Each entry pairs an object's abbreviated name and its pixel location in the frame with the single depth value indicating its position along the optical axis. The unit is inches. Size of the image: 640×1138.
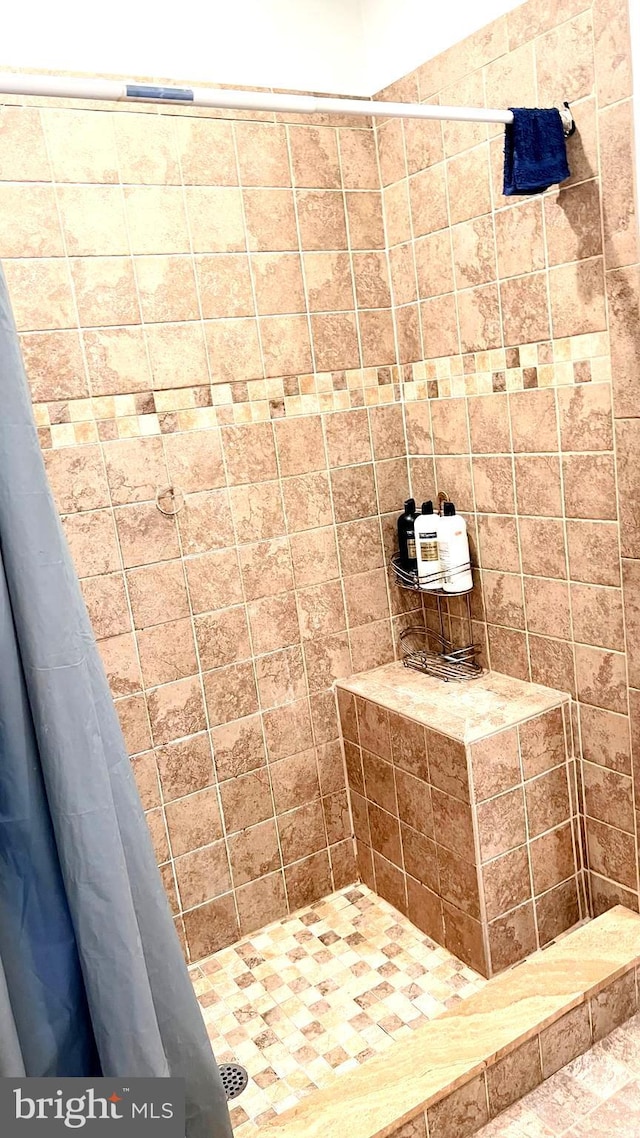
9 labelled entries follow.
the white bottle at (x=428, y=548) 87.4
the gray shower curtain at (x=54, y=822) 37.2
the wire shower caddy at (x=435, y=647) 88.7
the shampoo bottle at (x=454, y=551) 86.3
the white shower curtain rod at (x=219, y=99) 46.1
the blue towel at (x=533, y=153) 65.4
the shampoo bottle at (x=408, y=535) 91.9
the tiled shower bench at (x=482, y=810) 75.4
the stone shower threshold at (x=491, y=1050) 59.9
